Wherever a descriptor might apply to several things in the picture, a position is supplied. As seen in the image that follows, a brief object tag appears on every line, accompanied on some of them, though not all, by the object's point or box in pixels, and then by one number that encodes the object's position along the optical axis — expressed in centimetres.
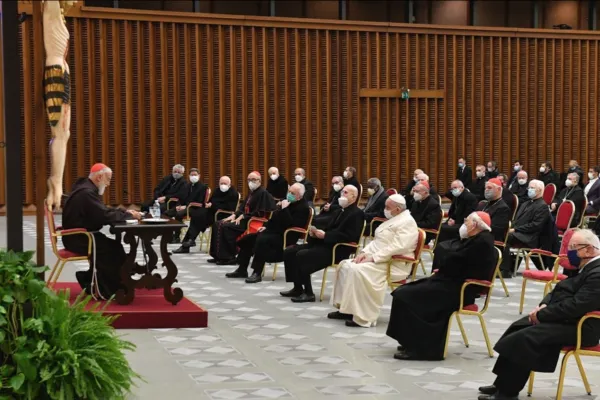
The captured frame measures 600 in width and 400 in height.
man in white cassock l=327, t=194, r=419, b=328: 816
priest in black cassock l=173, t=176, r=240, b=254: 1350
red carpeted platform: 796
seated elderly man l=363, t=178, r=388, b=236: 1331
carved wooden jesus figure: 409
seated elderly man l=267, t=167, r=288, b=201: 1617
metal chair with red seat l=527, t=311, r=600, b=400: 559
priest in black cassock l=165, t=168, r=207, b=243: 1396
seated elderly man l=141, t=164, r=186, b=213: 1473
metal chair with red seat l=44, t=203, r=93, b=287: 847
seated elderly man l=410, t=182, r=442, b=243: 1150
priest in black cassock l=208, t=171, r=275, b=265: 1198
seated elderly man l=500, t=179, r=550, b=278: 1051
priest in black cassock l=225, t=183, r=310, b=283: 1059
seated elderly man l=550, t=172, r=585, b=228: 1264
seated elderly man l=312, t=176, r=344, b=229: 1297
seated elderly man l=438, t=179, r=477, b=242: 1173
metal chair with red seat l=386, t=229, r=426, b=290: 827
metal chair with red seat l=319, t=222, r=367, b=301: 940
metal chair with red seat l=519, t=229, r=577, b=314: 819
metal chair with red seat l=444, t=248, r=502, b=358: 692
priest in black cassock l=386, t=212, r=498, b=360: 688
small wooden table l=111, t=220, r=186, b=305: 826
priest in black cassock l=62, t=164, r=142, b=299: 847
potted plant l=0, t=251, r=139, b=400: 448
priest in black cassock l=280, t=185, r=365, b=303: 939
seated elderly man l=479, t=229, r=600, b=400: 554
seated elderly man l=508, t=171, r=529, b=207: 1606
